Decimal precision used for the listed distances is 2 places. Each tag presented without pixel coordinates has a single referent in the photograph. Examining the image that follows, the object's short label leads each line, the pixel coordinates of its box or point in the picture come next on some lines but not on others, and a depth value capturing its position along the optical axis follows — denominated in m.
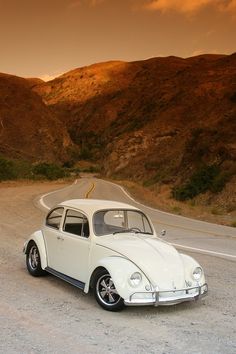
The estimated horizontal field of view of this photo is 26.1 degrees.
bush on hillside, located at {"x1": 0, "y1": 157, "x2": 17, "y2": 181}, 54.49
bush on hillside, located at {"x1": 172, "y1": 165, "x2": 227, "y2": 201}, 36.53
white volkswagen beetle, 6.43
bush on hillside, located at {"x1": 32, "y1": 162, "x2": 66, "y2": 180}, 66.31
